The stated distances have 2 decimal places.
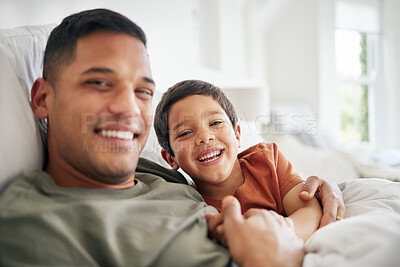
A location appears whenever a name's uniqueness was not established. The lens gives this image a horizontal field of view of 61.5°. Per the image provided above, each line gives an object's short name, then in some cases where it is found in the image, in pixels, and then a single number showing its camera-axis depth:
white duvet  0.58
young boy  1.06
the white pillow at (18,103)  0.79
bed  0.60
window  5.50
